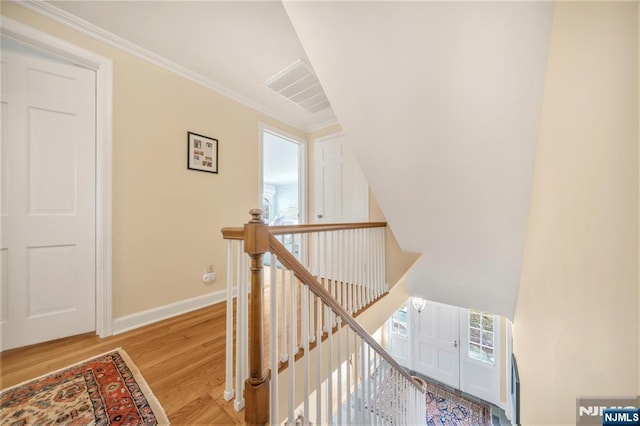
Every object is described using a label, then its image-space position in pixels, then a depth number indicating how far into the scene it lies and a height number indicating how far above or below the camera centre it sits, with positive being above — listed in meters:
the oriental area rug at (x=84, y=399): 1.04 -0.97
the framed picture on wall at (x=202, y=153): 2.23 +0.61
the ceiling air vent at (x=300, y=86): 2.14 +1.35
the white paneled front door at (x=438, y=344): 4.28 -2.60
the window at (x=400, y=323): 4.84 -2.43
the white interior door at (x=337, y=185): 3.08 +0.40
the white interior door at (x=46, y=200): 1.49 +0.07
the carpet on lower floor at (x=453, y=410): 3.61 -3.35
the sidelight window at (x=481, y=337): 4.02 -2.27
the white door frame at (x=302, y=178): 3.50 +0.54
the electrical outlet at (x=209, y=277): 2.31 -0.69
